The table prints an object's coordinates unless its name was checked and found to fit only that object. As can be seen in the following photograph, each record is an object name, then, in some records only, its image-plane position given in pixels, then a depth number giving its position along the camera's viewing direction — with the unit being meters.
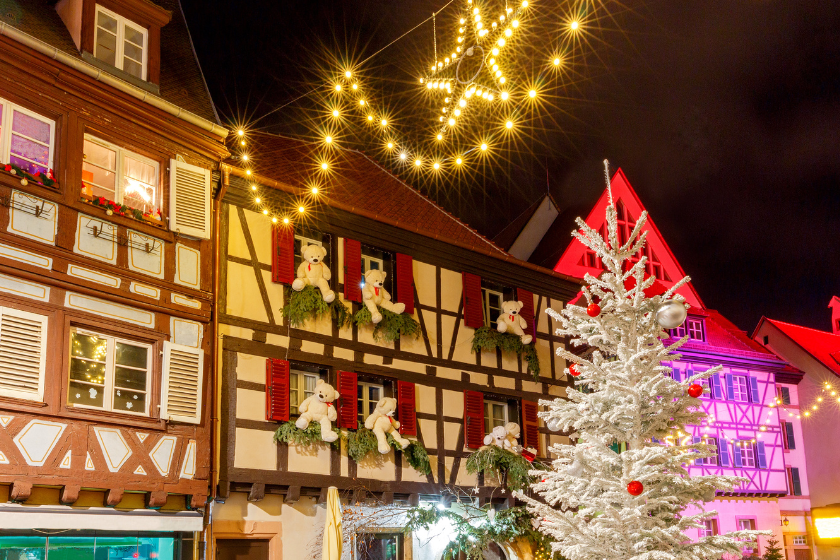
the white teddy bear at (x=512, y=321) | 16.20
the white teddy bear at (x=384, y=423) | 13.64
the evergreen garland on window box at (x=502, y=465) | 14.98
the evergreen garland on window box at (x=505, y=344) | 15.91
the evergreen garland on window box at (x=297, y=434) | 12.53
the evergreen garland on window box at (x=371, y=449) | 13.31
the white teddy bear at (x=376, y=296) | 14.23
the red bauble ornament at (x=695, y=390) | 8.52
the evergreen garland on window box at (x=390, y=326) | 14.46
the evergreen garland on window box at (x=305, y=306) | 13.23
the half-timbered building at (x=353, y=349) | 12.48
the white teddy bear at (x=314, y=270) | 13.52
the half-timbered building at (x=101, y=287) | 9.83
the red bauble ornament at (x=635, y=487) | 8.26
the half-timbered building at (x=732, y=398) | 24.61
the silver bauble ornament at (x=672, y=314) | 8.40
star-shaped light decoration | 10.67
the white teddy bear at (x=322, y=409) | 12.86
